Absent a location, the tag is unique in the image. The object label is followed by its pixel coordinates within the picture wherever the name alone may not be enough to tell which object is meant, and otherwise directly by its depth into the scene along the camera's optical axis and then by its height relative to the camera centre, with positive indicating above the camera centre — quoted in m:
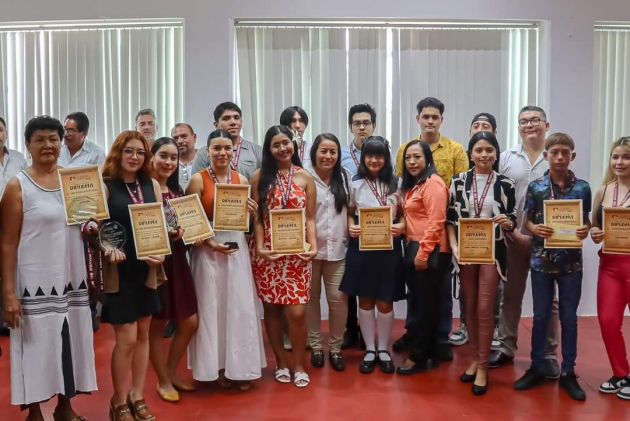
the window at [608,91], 5.14 +0.97
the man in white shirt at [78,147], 4.50 +0.40
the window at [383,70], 5.05 +1.16
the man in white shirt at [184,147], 4.45 +0.39
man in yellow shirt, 4.05 +0.28
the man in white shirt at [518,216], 3.74 -0.19
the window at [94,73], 5.04 +1.15
